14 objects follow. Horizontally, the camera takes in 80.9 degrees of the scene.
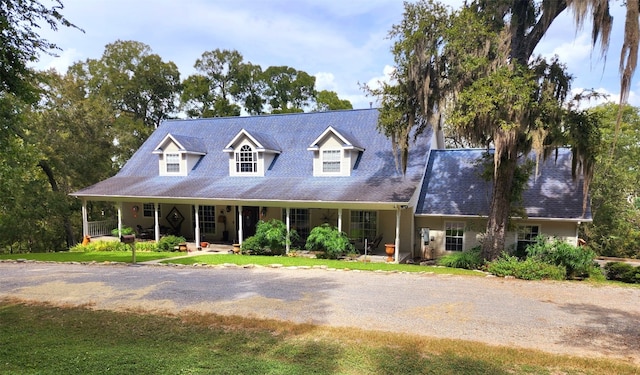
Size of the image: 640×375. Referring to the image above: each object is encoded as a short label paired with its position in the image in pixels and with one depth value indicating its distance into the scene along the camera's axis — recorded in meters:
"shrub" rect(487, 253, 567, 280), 12.20
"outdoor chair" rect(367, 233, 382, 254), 17.21
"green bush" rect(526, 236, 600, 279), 12.81
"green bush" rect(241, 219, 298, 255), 16.52
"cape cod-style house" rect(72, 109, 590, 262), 16.36
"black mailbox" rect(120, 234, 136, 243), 13.78
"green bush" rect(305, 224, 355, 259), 15.74
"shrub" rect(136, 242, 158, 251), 18.28
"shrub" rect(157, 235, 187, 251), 18.14
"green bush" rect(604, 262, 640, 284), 12.90
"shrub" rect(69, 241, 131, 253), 18.50
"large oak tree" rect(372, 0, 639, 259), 11.73
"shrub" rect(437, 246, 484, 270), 14.41
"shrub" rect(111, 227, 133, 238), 19.66
